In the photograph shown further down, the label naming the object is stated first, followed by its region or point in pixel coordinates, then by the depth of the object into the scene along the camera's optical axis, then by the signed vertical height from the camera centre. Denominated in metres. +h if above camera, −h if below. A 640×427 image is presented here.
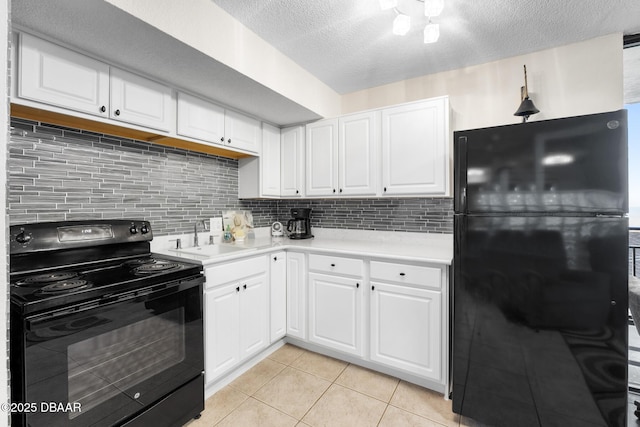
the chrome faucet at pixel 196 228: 2.38 -0.12
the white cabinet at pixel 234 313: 1.85 -0.71
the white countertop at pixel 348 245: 1.97 -0.27
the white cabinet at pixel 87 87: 1.36 +0.70
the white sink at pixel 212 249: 2.17 -0.28
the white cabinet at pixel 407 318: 1.88 -0.72
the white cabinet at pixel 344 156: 2.47 +0.54
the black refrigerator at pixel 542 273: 1.33 -0.30
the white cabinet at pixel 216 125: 2.04 +0.72
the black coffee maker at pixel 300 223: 2.96 -0.09
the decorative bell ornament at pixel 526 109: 1.92 +0.72
